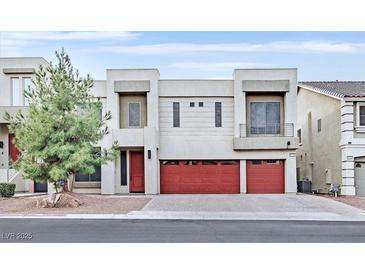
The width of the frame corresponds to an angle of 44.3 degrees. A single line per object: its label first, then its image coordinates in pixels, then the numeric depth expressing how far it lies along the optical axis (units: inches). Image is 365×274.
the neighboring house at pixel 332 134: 888.3
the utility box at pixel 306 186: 1045.8
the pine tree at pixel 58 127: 690.2
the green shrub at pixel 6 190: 812.6
